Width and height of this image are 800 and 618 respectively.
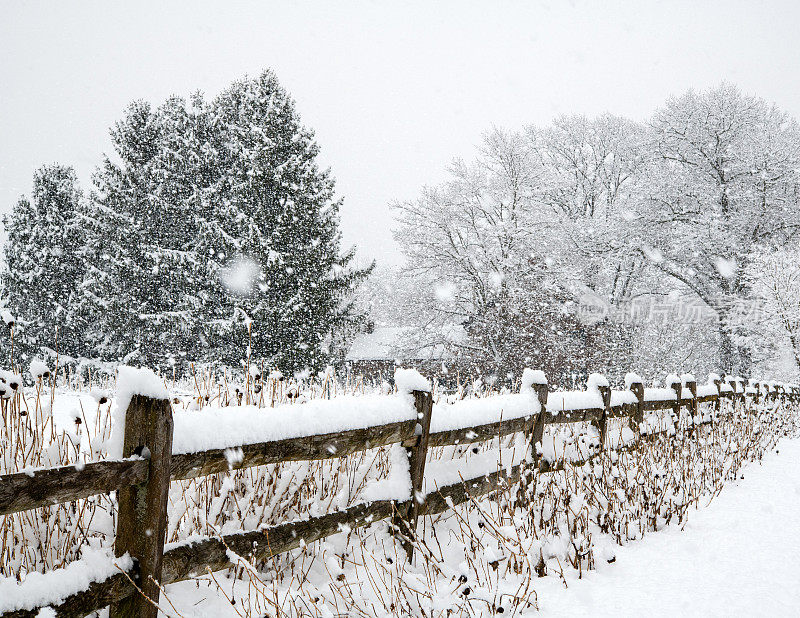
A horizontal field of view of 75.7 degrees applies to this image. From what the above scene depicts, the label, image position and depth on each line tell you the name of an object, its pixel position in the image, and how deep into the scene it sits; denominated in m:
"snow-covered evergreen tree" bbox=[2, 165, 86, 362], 25.56
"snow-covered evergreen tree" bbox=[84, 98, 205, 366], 22.72
